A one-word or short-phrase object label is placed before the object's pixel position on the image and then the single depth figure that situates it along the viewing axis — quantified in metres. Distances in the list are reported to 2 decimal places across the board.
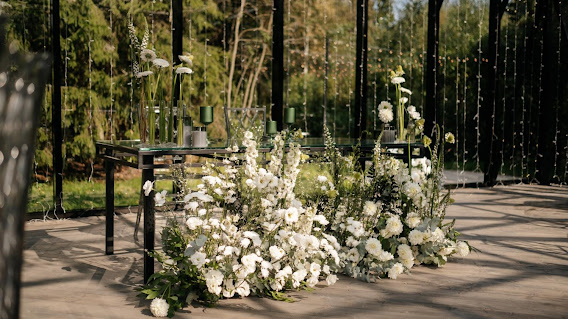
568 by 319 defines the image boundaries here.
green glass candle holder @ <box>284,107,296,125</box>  3.87
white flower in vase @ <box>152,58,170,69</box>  3.20
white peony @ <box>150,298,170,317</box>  2.54
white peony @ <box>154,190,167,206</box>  2.82
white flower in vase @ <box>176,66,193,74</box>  3.27
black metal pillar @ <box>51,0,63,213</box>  4.80
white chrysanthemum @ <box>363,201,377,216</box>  3.34
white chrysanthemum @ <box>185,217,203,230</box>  2.69
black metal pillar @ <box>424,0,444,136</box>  6.60
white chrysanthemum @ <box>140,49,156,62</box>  3.35
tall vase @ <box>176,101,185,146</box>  3.28
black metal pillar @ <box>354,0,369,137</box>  6.05
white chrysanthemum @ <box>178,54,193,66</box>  3.28
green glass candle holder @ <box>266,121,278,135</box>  3.90
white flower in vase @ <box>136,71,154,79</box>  3.28
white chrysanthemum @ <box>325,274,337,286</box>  3.03
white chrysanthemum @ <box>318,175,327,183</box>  3.25
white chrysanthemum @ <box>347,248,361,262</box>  3.25
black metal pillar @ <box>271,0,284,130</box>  5.50
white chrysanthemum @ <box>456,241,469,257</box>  3.59
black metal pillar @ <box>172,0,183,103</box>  5.32
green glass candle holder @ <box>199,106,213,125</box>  3.38
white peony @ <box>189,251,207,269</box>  2.60
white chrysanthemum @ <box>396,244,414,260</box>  3.30
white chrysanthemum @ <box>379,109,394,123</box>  3.92
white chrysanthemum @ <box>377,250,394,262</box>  3.23
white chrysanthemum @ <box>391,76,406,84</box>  4.03
